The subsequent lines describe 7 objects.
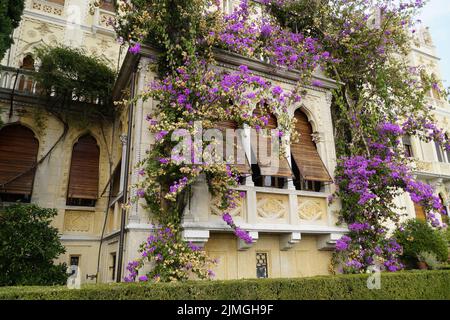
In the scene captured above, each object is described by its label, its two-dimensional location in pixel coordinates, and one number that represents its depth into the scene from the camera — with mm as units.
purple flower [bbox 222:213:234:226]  6656
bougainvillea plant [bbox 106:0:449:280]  6684
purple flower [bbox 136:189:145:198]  6500
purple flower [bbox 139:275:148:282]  5977
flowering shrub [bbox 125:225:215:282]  6055
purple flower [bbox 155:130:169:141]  6266
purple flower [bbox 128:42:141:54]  7439
